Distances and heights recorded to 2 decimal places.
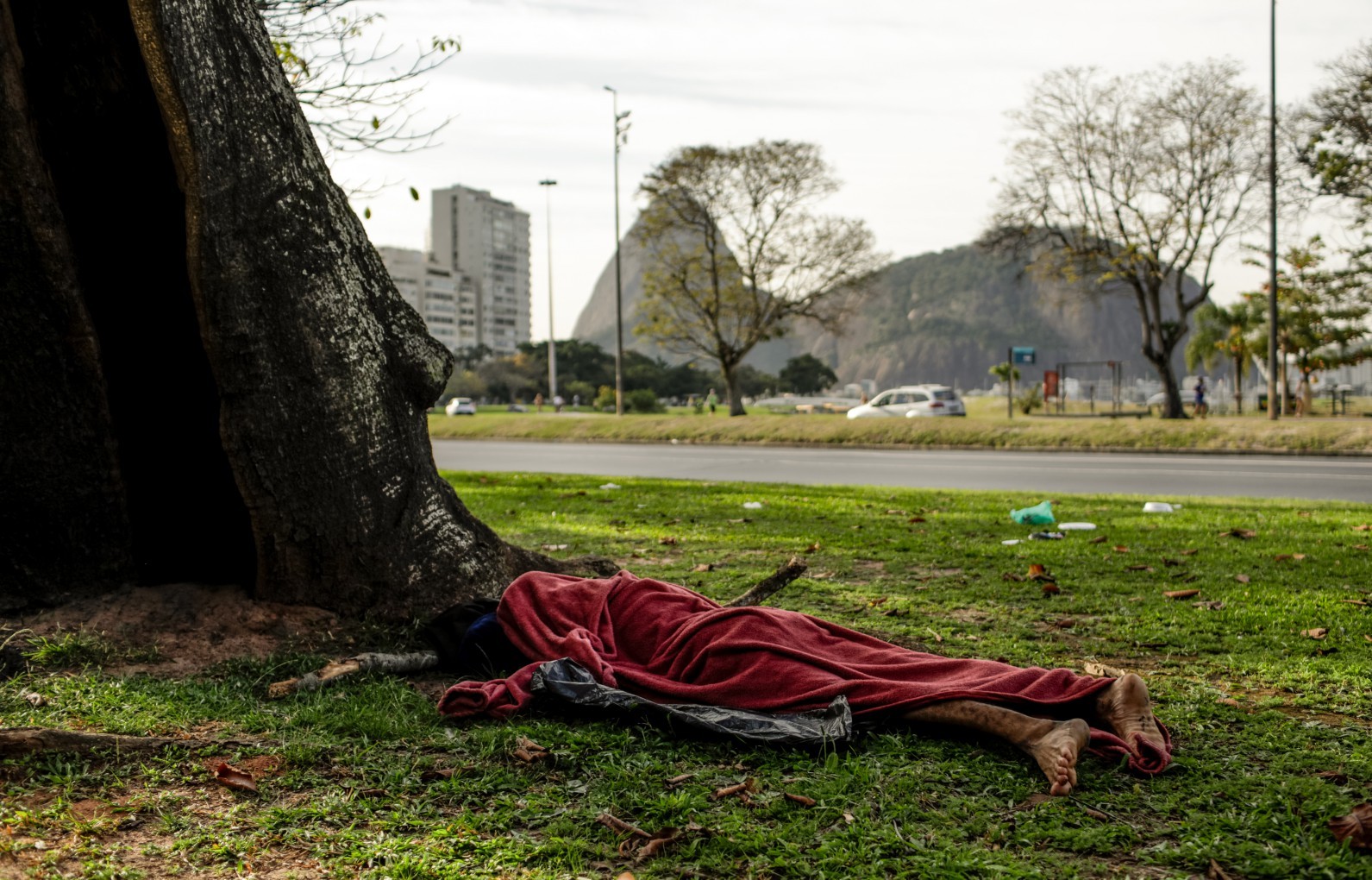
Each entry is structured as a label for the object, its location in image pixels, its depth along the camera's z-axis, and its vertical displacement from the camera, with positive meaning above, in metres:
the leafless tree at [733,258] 36.75 +5.60
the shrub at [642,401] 50.31 +0.54
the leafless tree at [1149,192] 28.58 +6.23
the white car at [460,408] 61.87 +0.30
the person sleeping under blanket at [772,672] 3.33 -0.94
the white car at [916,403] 36.56 +0.28
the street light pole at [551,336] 57.00 +4.42
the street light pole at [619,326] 34.75 +3.00
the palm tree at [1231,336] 47.09 +4.00
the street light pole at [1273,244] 22.97 +3.70
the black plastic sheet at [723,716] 3.41 -1.04
